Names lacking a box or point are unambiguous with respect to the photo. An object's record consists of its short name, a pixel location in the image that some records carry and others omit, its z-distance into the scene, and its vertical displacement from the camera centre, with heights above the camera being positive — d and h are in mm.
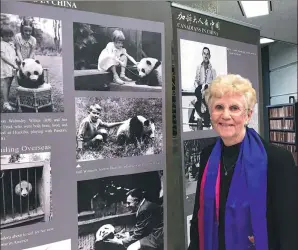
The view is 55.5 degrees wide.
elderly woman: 1288 -323
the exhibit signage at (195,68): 1902 +365
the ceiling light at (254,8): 2480 +1002
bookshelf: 6457 -175
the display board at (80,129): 1328 -41
